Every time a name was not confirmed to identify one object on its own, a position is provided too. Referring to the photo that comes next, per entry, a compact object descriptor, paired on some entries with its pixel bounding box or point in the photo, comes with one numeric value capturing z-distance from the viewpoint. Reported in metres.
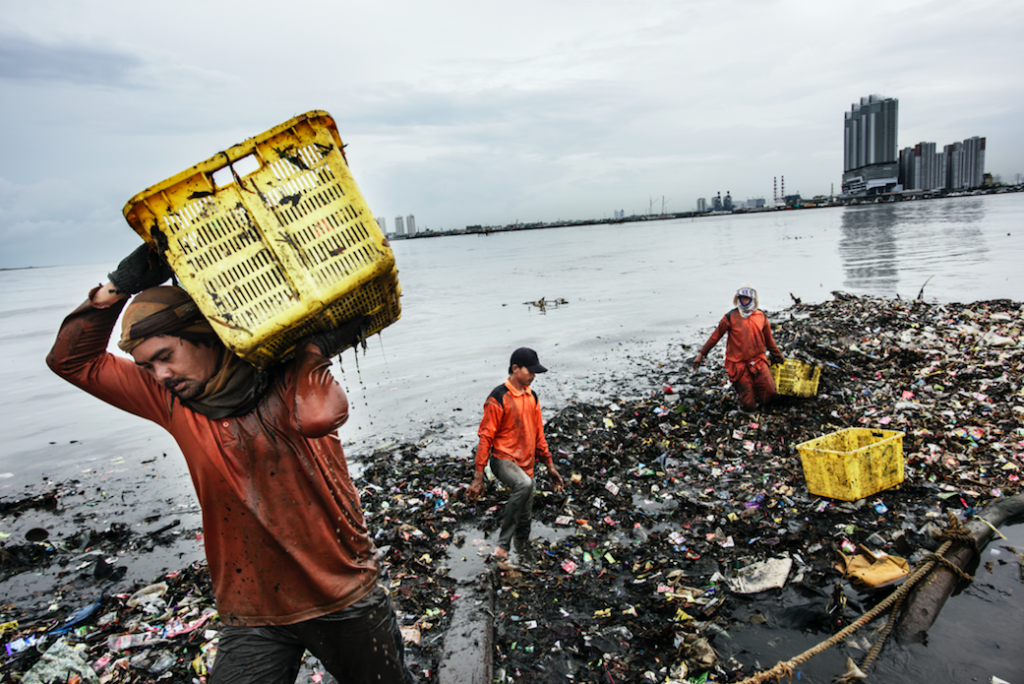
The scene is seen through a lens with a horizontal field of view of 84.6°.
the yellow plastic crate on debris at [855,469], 5.18
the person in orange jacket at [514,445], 4.96
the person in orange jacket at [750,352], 7.86
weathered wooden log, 3.80
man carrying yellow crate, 2.04
